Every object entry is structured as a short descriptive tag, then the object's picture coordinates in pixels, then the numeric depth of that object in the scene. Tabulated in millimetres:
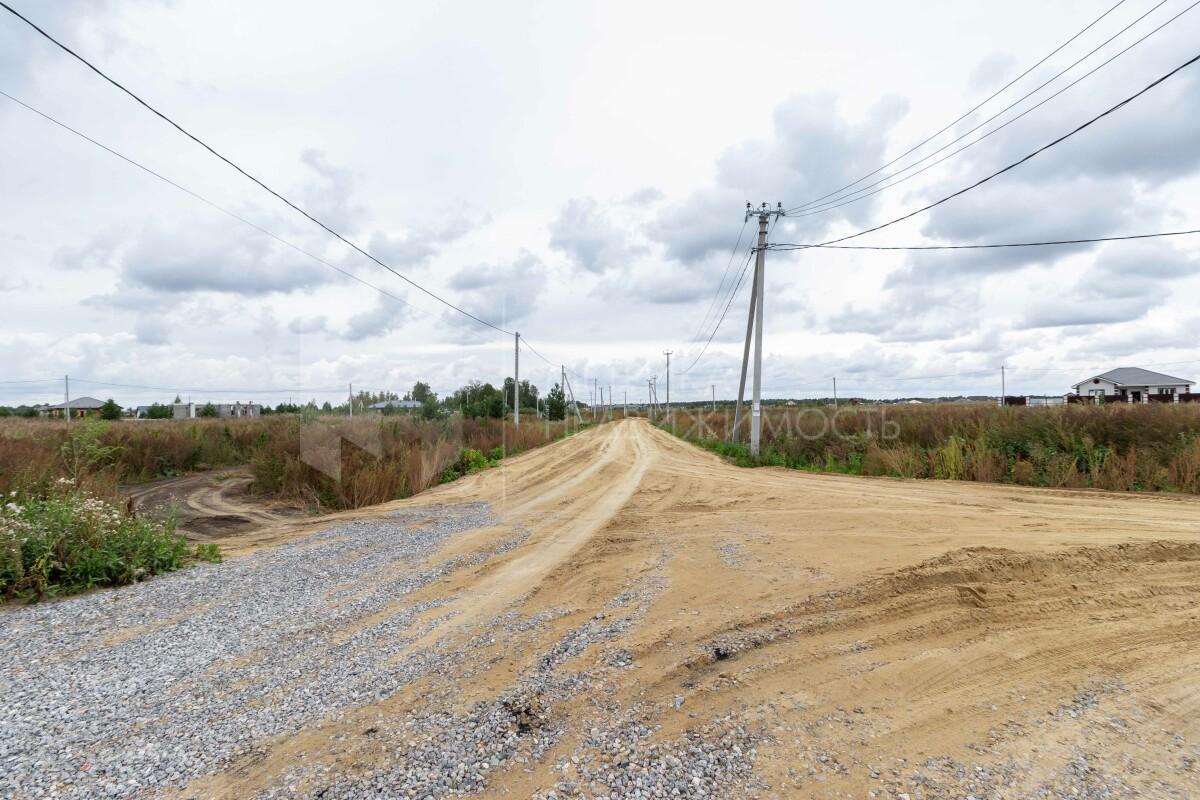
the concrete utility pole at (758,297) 17594
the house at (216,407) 50625
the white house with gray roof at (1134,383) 45531
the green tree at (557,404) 54875
